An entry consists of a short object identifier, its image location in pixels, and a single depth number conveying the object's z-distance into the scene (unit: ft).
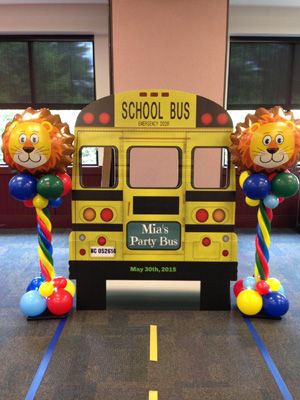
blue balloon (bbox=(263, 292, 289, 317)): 10.50
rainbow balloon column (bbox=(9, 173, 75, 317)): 9.75
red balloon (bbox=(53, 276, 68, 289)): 11.00
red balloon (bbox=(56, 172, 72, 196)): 10.07
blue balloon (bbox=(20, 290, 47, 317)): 10.39
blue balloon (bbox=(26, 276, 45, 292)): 11.30
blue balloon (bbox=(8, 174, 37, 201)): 9.67
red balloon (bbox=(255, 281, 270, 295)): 10.68
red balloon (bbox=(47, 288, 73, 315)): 10.47
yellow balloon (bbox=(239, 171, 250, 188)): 10.13
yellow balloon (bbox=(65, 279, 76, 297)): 11.12
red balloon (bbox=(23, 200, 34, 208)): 10.31
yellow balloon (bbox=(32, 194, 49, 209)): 10.05
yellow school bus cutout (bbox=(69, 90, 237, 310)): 10.32
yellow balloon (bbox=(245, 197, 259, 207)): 10.68
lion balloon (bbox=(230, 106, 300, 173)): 9.41
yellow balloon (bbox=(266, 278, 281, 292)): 11.00
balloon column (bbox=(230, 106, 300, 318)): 9.45
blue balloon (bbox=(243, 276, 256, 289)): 11.11
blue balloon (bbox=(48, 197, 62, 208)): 10.63
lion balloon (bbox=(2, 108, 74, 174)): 9.39
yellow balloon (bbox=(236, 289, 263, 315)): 10.51
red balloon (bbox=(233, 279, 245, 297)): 11.59
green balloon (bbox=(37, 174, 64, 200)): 9.72
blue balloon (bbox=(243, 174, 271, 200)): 9.71
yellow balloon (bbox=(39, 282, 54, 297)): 10.60
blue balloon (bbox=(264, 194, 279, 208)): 10.02
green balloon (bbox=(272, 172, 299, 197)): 9.68
